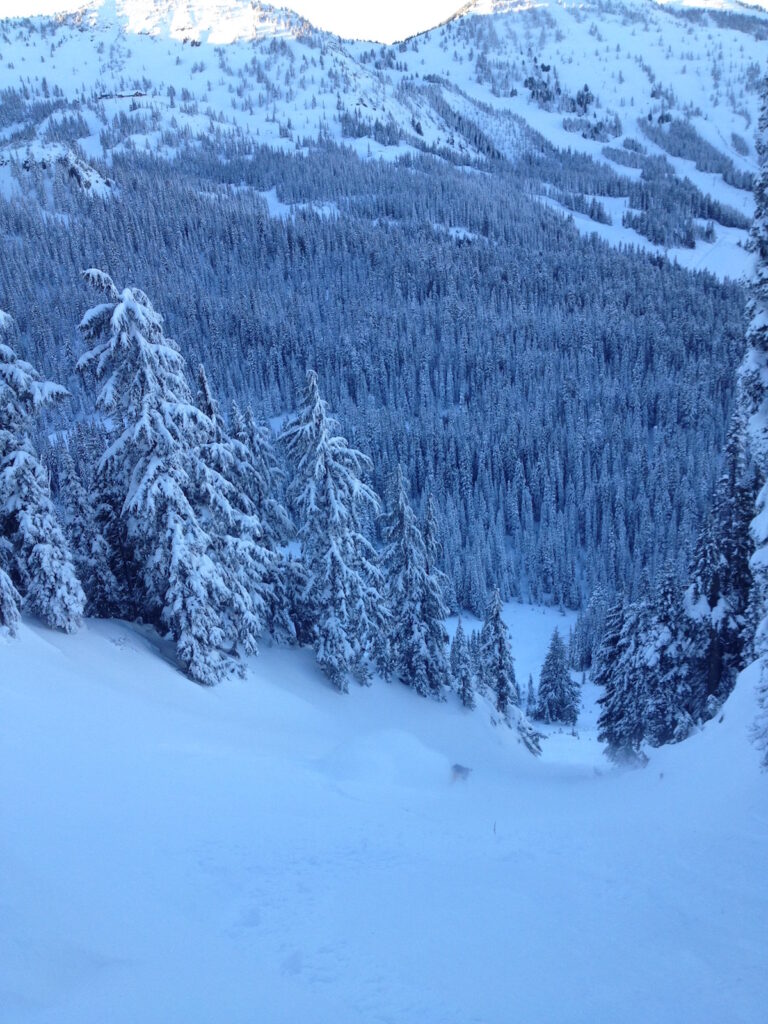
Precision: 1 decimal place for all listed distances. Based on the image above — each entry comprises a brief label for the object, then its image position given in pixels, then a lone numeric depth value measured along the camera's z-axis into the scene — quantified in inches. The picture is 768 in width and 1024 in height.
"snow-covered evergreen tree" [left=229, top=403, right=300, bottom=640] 954.7
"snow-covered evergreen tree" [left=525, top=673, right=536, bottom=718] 2401.1
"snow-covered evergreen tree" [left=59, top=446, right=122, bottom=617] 764.6
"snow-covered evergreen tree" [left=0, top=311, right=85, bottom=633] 636.1
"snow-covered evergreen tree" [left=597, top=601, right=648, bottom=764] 1023.0
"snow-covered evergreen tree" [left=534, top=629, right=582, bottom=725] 2198.6
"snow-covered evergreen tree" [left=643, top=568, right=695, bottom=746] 951.0
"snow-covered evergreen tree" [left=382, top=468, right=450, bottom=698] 1055.0
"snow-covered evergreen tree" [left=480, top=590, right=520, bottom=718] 1360.7
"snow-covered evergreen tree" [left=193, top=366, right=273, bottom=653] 772.0
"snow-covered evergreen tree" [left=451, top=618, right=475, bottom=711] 1133.1
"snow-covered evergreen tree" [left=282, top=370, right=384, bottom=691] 894.4
